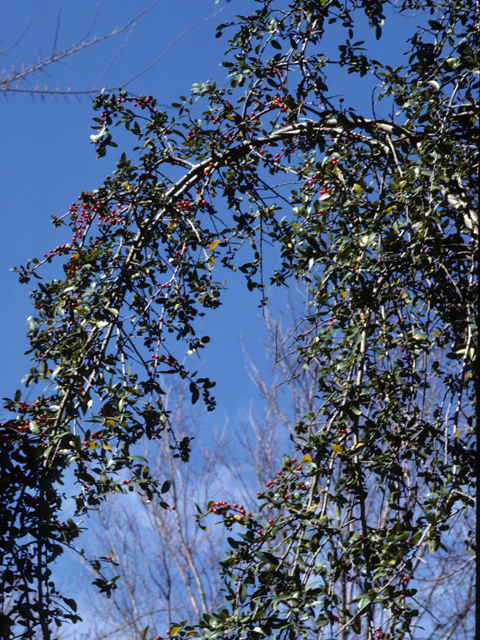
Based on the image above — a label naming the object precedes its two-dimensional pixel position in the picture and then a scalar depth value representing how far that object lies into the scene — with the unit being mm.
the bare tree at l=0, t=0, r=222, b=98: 2369
